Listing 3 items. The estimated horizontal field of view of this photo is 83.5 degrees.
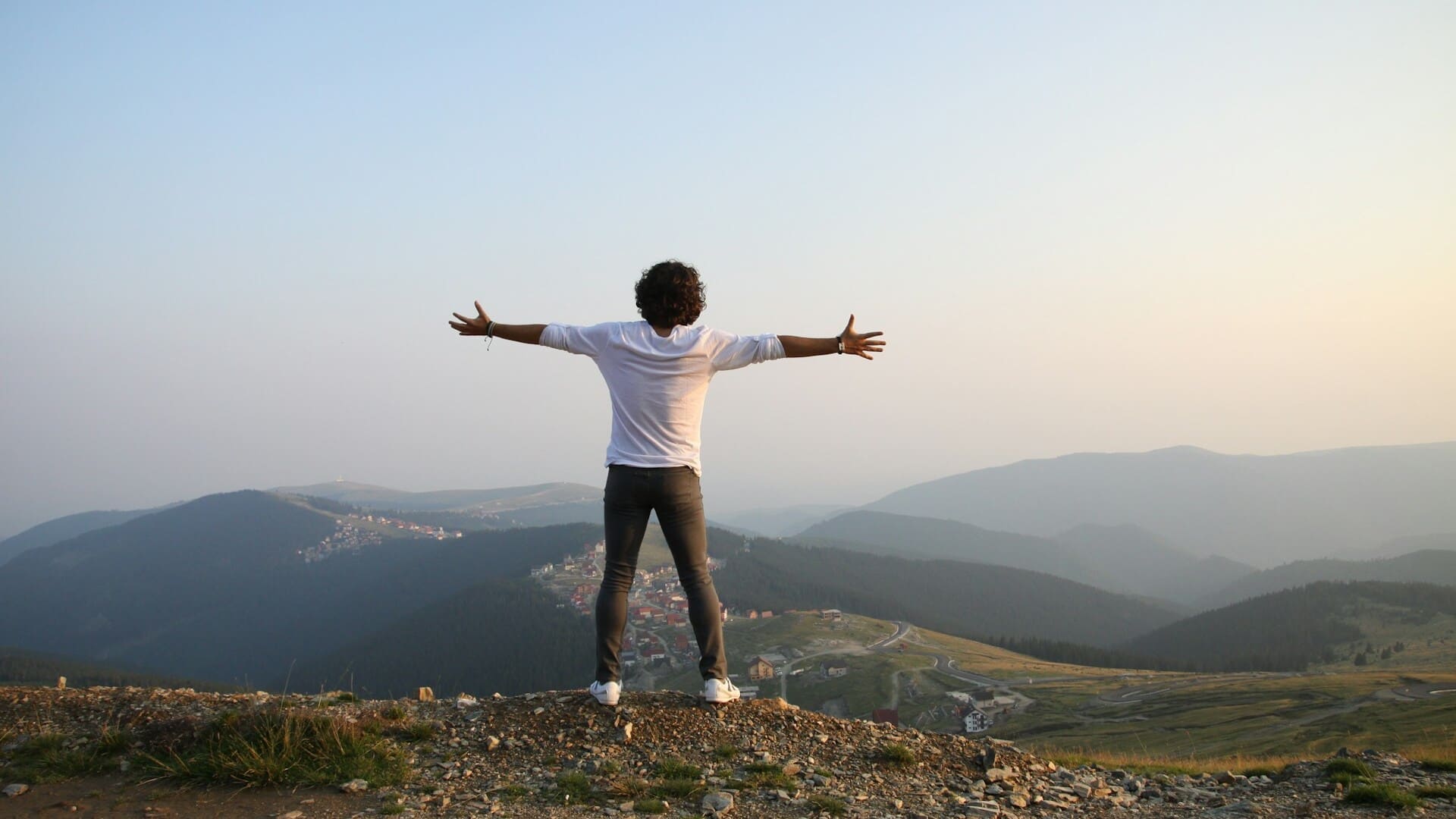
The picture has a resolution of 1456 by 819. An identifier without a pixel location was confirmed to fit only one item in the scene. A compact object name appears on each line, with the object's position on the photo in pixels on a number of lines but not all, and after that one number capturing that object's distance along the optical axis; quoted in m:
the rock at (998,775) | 7.87
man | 7.31
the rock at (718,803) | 6.58
